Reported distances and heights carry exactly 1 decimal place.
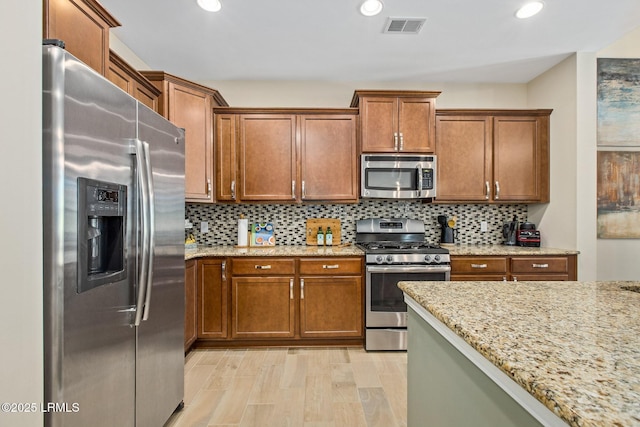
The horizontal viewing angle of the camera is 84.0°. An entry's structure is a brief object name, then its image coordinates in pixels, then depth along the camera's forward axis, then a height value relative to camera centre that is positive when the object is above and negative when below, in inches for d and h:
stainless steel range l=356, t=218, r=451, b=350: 123.0 -24.2
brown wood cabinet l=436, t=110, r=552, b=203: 141.3 +22.6
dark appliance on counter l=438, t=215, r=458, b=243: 149.6 -7.8
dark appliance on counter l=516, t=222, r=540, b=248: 142.0 -9.4
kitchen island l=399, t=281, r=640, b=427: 24.0 -12.2
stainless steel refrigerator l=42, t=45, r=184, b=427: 44.3 -5.8
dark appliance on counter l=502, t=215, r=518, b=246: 146.6 -8.4
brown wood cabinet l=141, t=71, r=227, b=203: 118.3 +33.3
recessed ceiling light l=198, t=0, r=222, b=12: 94.8 +56.5
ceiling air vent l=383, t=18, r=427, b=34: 104.5 +56.7
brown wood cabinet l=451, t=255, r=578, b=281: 127.3 -19.9
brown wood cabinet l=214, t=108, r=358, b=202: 136.8 +23.3
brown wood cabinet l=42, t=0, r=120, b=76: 60.0 +34.8
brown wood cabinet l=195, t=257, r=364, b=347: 125.3 -31.0
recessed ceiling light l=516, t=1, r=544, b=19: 97.4 +57.2
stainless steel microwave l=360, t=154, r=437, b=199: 135.7 +14.2
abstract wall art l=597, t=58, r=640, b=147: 127.2 +37.0
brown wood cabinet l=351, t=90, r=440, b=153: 134.8 +35.0
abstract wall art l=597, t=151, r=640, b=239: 127.6 +7.3
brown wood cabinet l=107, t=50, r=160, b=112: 88.4 +37.3
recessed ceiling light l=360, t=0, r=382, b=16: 95.8 +56.7
